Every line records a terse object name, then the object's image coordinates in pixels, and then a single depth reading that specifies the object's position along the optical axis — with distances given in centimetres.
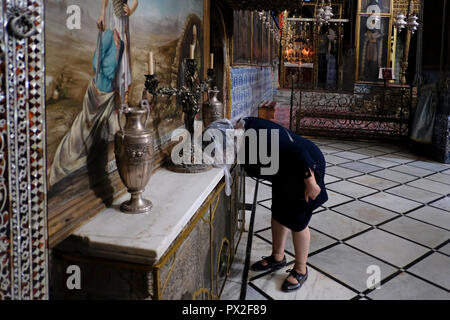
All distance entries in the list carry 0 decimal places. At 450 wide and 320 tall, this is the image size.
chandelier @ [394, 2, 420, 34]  947
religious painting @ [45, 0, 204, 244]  168
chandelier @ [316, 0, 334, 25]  1170
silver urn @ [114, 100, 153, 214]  187
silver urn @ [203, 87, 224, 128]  345
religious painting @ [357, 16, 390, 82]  1548
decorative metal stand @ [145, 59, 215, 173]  272
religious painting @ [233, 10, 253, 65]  633
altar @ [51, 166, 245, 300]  160
